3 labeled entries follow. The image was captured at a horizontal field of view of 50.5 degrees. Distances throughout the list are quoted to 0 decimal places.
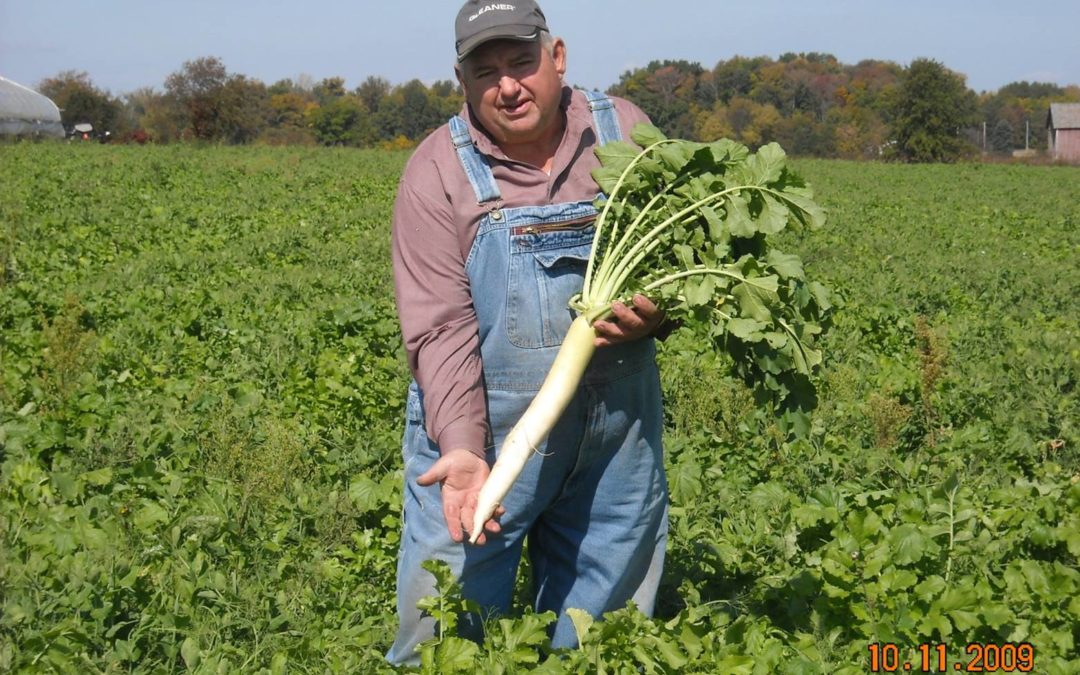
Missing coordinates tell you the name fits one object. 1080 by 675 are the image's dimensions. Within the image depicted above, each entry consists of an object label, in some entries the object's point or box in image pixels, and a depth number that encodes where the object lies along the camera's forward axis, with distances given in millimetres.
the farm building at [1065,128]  88312
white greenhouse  51781
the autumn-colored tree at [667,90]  64625
